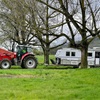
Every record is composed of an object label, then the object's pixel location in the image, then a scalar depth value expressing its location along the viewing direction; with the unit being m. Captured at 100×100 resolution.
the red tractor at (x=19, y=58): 30.14
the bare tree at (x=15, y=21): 31.11
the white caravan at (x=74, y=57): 38.59
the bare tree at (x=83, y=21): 26.77
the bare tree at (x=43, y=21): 29.84
